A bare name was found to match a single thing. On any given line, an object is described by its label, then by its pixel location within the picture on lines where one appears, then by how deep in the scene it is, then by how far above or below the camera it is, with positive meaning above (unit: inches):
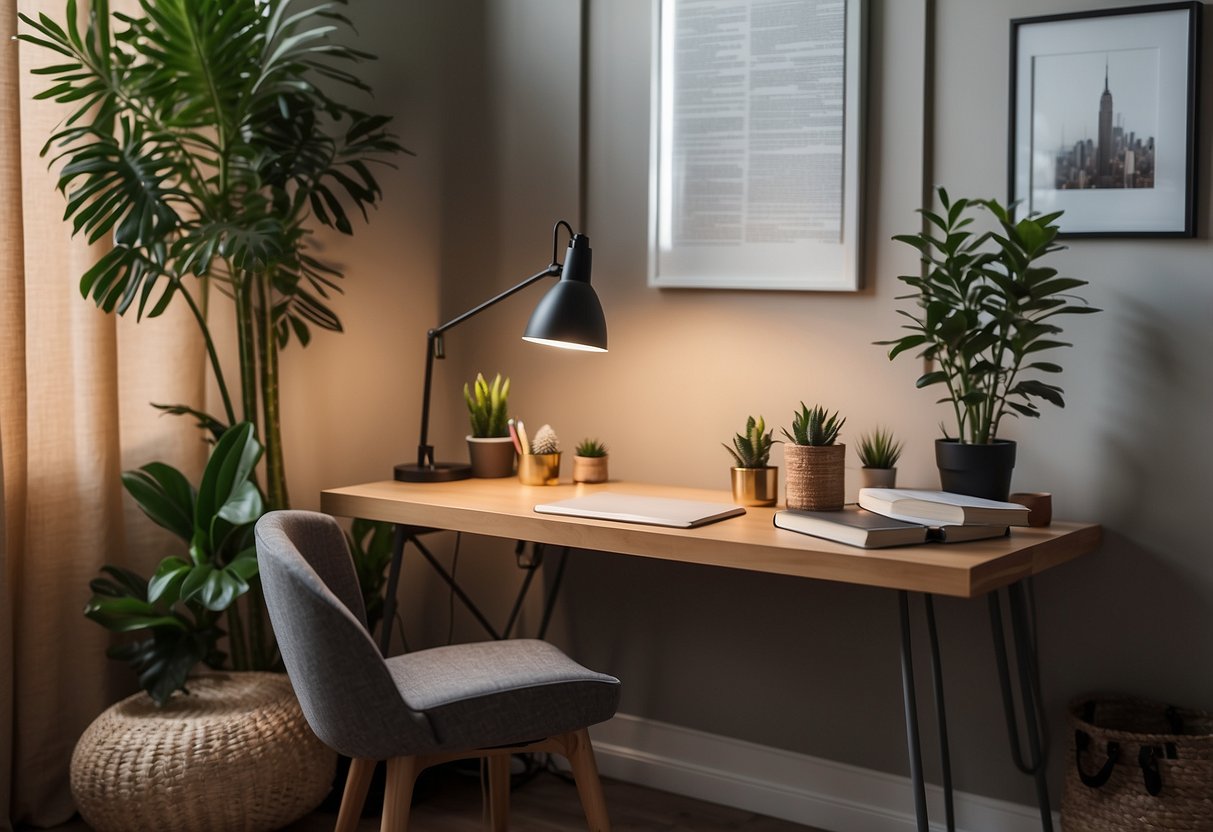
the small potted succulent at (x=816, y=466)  88.7 -5.1
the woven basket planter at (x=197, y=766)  94.3 -29.6
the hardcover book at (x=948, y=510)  78.9 -7.4
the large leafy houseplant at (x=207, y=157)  101.1 +21.6
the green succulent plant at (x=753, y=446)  95.2 -3.9
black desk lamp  93.0 +6.6
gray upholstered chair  69.1 -18.3
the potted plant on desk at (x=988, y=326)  84.4 +5.2
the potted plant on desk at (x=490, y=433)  110.7 -3.4
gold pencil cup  105.7 -6.4
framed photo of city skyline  85.4 +20.5
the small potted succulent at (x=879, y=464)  92.3 -5.1
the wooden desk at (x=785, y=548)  73.7 -10.0
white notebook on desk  86.0 -8.4
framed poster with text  99.0 +21.5
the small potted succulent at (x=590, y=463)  107.0 -5.9
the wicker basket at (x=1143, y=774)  81.3 -25.8
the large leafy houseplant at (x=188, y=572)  97.8 -14.5
